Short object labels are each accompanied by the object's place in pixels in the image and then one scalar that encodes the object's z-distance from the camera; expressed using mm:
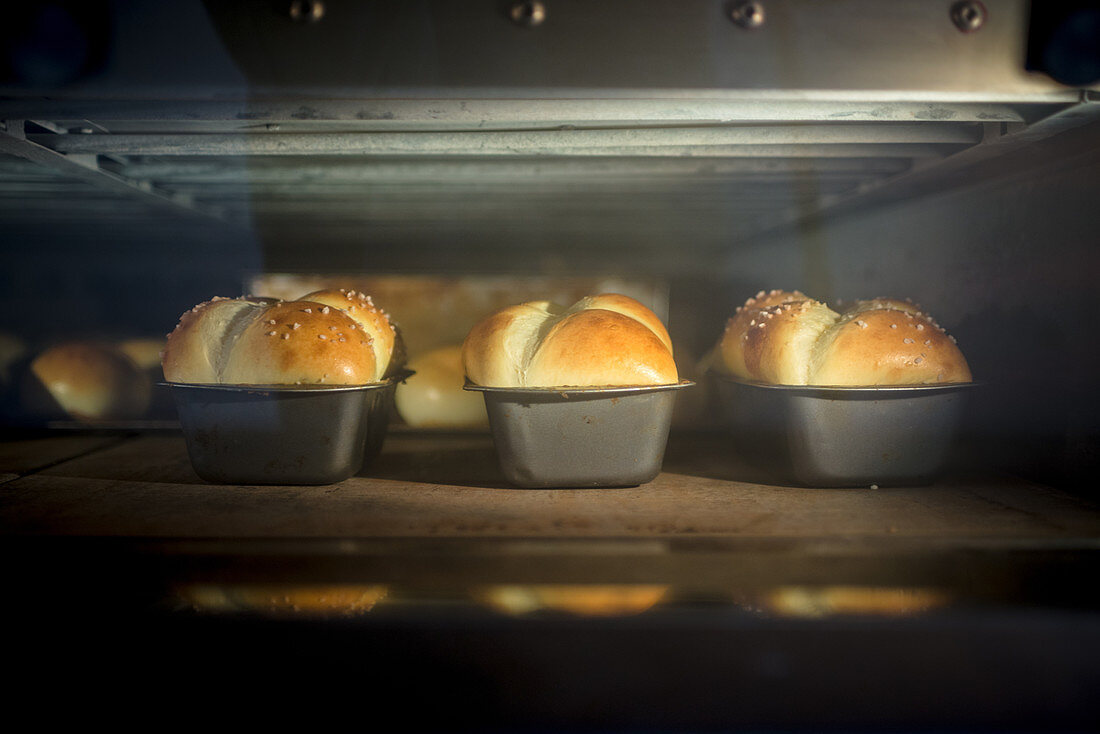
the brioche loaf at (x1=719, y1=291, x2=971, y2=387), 651
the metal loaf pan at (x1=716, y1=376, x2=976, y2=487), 643
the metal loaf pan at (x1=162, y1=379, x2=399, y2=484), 645
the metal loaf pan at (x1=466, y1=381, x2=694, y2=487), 640
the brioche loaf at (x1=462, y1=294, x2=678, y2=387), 645
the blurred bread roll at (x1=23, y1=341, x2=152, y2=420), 821
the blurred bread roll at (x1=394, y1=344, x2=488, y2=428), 811
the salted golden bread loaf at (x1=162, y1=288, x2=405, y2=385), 650
